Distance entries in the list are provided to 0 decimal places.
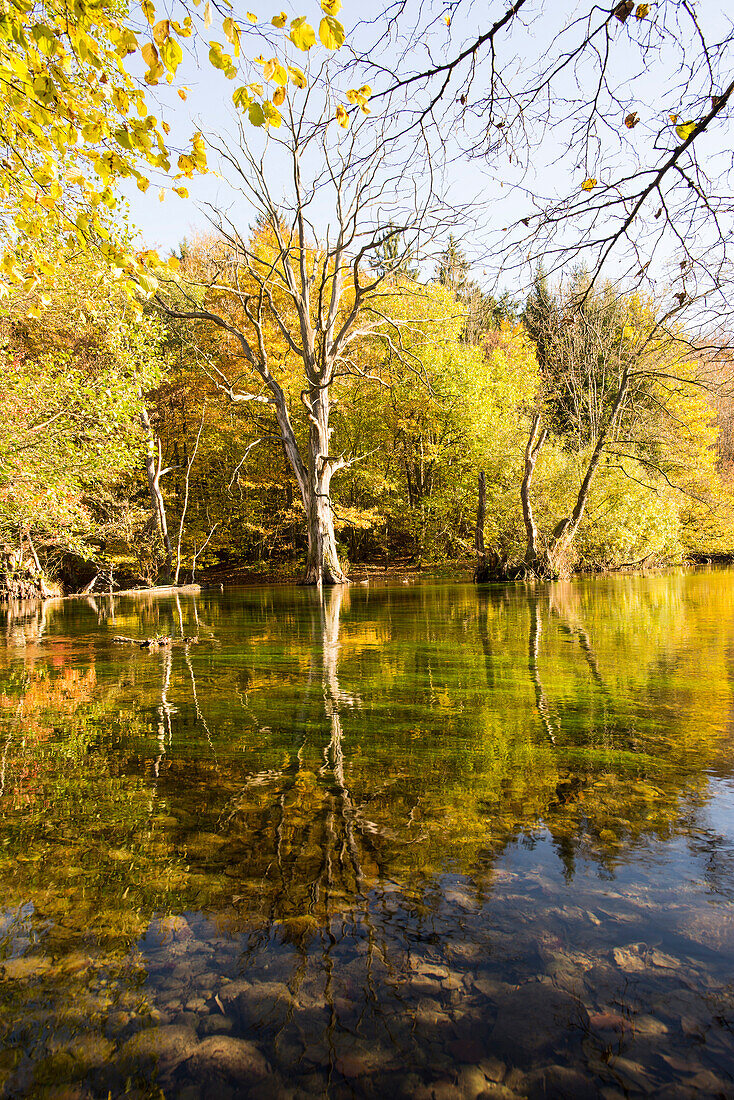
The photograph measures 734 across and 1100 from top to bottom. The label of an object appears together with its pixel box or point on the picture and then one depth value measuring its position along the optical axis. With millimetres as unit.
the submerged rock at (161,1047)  1269
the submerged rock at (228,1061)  1228
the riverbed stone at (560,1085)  1161
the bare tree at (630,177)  3318
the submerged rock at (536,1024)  1269
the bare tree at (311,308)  16859
